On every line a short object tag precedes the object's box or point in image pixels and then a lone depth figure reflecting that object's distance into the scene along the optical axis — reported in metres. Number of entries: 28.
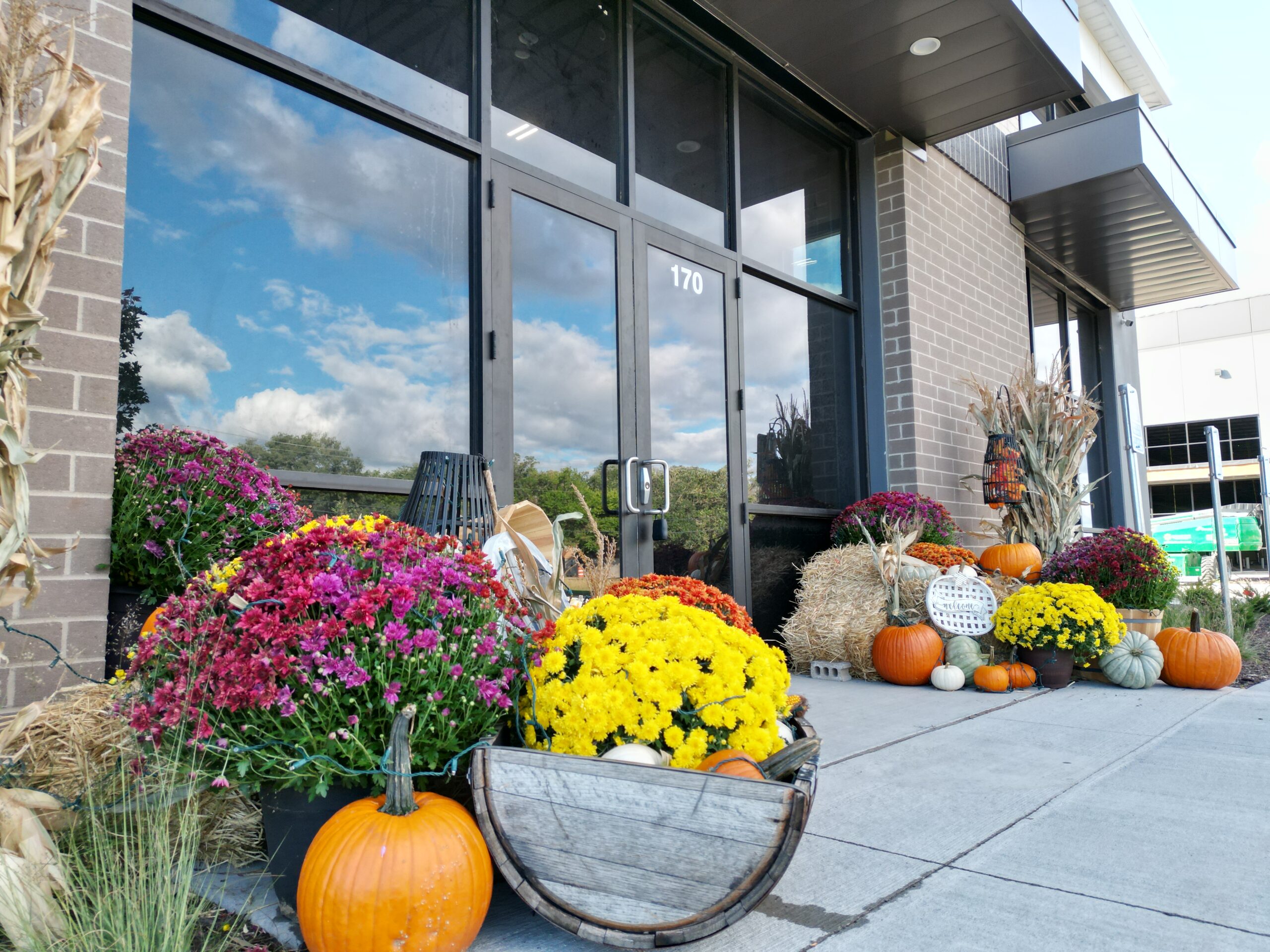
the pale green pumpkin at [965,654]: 4.13
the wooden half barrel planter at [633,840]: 1.29
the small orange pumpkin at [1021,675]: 3.99
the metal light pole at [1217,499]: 5.05
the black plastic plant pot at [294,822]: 1.54
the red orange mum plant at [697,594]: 2.43
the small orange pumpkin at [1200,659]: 3.90
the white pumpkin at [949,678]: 4.03
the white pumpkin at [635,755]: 1.53
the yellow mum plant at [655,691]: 1.60
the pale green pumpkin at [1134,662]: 3.95
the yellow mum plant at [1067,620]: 3.92
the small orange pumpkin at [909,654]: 4.14
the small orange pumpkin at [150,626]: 1.70
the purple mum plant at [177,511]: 2.23
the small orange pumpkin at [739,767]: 1.48
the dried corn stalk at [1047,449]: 5.81
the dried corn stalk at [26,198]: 1.53
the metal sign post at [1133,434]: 6.52
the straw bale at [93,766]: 1.69
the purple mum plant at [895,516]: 5.11
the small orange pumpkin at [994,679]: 3.93
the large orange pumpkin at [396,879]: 1.27
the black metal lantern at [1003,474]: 5.68
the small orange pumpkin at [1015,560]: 5.16
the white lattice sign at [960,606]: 4.30
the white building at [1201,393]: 22.48
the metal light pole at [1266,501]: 6.56
